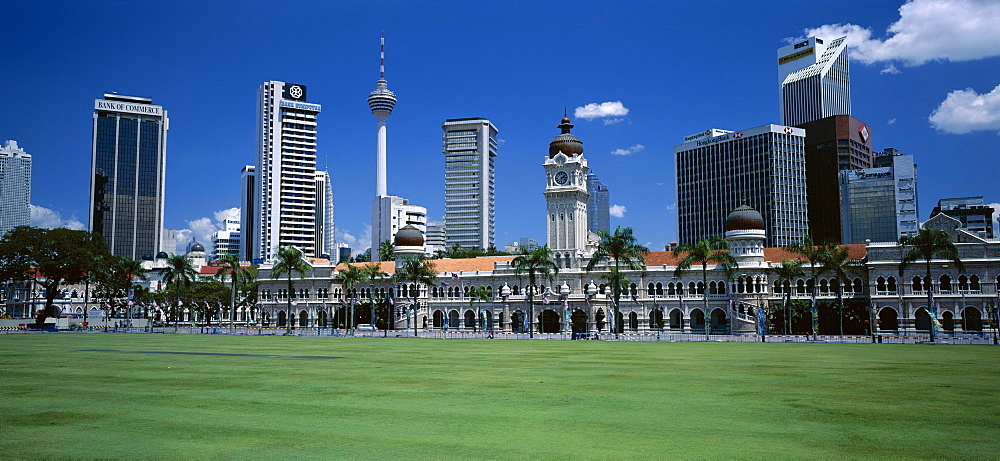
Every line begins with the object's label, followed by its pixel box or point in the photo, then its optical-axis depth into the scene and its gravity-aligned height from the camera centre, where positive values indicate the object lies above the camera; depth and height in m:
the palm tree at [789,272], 86.94 +2.52
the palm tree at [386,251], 139.50 +8.10
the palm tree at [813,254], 84.12 +4.28
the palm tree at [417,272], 104.44 +3.49
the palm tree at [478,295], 109.31 +0.34
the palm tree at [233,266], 112.50 +4.64
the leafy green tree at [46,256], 104.88 +5.81
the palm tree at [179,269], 114.12 +4.37
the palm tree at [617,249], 86.44 +5.17
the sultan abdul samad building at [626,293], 86.38 +0.94
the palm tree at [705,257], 89.31 +4.30
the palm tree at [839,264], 84.94 +3.25
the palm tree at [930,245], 78.94 +4.73
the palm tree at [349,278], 114.31 +2.98
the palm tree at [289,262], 105.94 +4.95
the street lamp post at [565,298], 98.74 -0.26
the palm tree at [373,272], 116.50 +3.73
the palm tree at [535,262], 93.38 +4.11
